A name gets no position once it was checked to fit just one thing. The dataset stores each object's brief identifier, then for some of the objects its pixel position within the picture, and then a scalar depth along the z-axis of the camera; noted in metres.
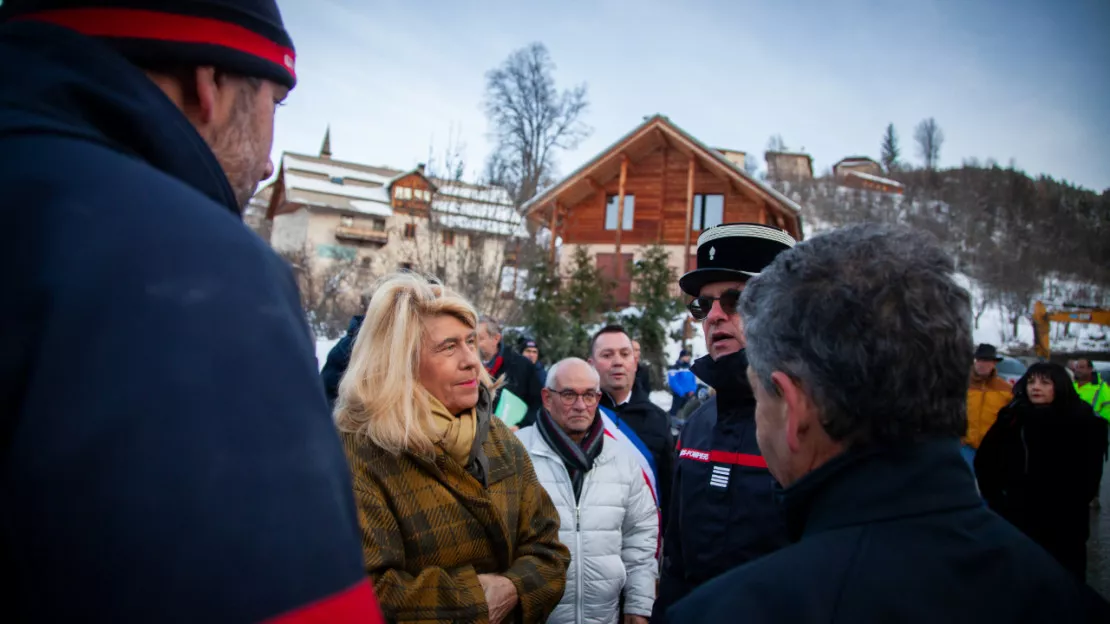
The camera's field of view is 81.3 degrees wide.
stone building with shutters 35.41
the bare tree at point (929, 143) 91.94
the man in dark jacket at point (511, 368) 6.80
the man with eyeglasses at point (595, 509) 3.38
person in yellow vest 10.42
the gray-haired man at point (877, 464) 1.08
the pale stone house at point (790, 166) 78.51
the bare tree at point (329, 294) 18.69
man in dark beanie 0.51
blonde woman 2.29
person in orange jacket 7.57
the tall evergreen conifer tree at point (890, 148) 98.92
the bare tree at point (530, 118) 34.81
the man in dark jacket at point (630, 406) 4.84
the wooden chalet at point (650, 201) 23.86
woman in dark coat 5.68
